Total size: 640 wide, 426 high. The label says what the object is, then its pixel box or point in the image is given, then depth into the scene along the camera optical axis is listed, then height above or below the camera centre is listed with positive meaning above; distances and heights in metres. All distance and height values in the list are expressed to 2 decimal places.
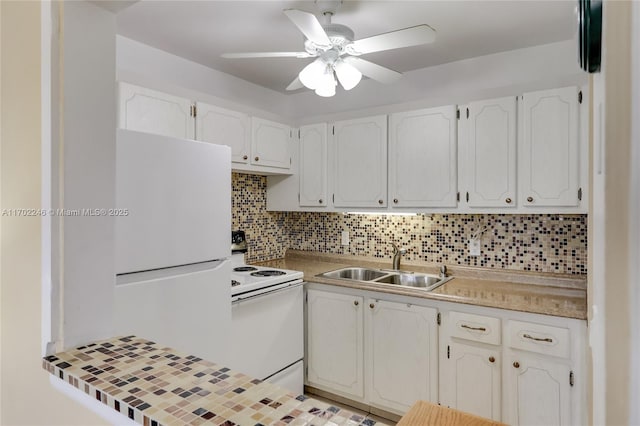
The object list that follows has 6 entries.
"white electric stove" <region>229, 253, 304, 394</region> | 2.34 -0.75
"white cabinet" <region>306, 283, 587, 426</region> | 2.01 -0.86
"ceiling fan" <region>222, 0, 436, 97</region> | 1.65 +0.76
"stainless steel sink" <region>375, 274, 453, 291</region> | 2.84 -0.51
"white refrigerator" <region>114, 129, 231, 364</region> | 1.49 -0.13
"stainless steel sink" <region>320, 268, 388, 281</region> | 3.14 -0.51
